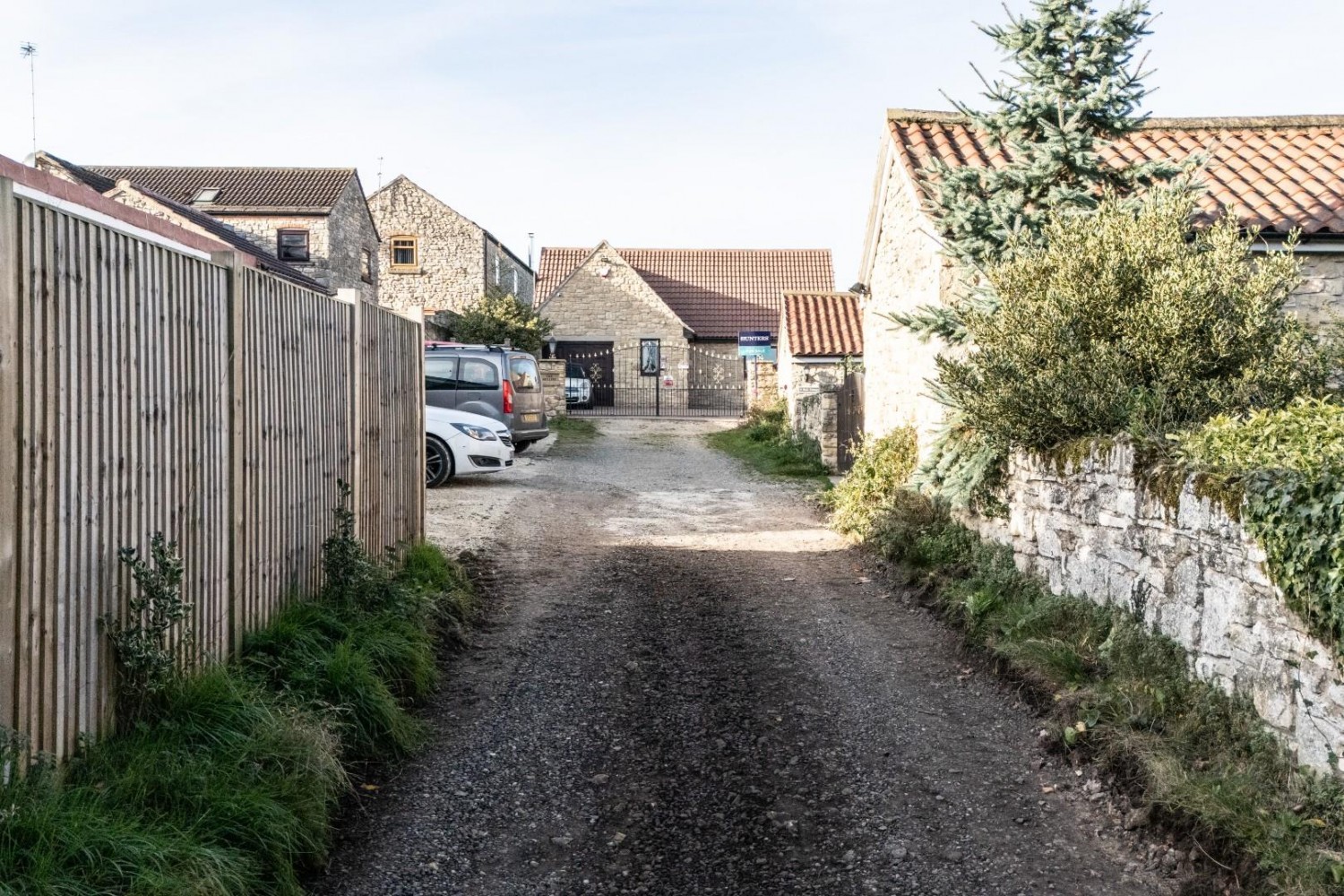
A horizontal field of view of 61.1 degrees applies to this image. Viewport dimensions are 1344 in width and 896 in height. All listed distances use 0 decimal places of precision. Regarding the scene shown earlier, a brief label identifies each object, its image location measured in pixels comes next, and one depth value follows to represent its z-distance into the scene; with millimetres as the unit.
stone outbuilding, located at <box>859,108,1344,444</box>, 11031
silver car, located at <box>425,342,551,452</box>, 17953
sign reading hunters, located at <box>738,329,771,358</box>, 34250
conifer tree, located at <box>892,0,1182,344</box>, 9797
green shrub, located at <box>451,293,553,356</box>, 33500
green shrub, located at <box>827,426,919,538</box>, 11641
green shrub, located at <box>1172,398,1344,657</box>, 4375
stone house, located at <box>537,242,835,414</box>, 40344
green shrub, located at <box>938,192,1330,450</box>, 7242
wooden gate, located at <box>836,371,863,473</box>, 17141
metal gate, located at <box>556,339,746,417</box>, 39594
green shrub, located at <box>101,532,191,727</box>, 4340
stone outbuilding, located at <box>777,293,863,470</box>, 24188
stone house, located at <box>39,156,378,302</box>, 36875
